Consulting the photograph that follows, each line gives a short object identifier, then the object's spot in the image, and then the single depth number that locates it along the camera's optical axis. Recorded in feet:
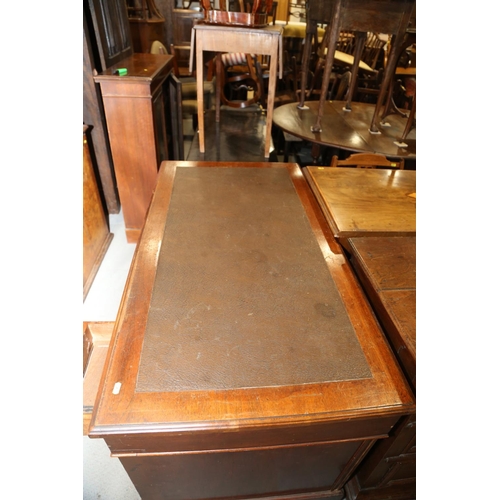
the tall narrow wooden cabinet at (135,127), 5.89
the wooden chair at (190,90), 11.22
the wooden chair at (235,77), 9.35
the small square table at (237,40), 6.01
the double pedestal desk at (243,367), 2.16
